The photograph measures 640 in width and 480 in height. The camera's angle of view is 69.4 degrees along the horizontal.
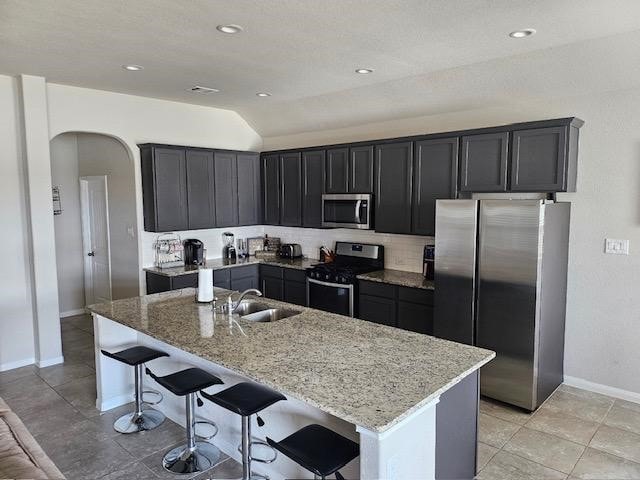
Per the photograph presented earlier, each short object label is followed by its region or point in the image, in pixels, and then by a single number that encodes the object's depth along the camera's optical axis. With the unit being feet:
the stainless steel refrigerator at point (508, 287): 11.88
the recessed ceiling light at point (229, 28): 10.00
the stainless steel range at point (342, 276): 16.33
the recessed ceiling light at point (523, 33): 10.13
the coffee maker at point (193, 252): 18.65
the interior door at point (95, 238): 20.65
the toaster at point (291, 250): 20.54
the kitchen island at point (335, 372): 6.18
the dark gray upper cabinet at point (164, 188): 17.26
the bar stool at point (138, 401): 10.72
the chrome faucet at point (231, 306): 10.89
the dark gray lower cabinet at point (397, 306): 14.51
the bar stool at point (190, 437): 9.20
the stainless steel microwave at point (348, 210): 16.84
